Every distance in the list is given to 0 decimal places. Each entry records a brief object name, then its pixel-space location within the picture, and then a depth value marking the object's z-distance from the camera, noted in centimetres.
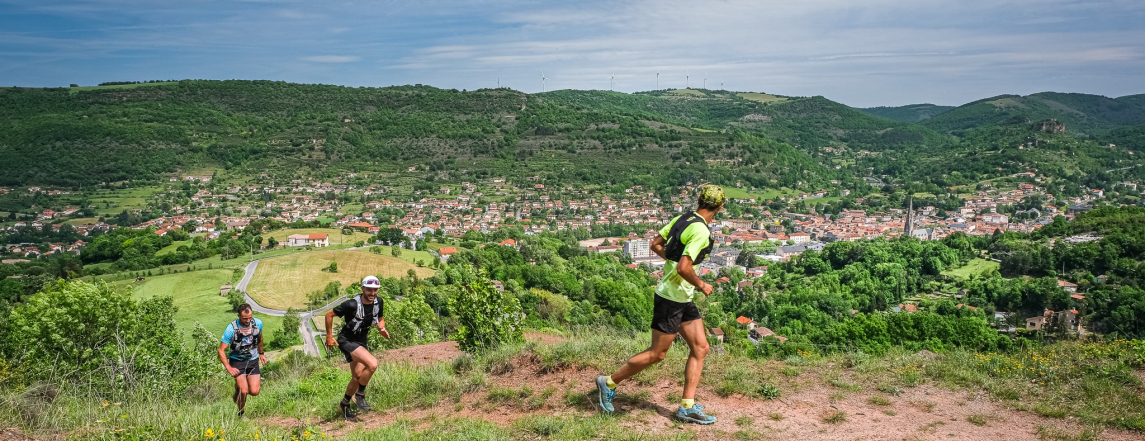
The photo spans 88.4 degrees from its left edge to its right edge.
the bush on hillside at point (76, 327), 1323
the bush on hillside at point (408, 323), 1270
